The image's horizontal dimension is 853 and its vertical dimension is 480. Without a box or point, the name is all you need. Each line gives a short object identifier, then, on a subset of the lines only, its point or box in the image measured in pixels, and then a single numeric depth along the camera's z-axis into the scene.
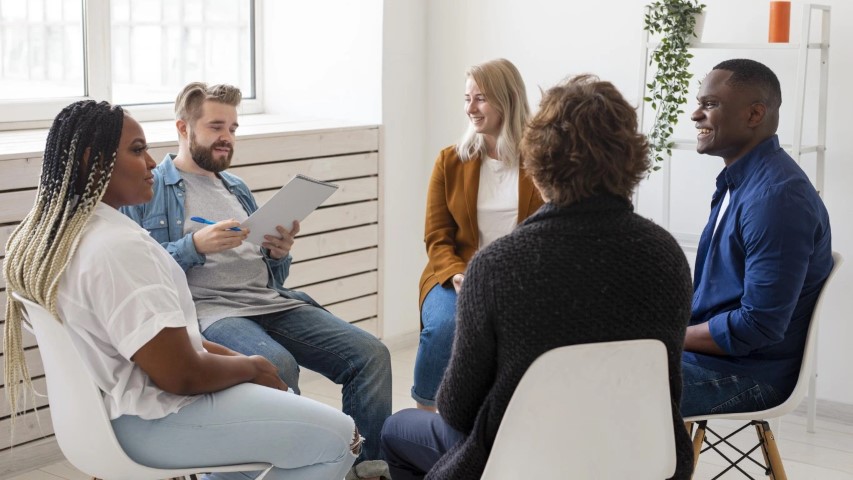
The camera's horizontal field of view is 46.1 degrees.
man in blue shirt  2.28
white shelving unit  3.30
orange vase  3.40
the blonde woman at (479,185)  3.03
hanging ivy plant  3.49
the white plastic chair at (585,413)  1.61
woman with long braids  1.81
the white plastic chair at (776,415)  2.36
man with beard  2.66
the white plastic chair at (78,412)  1.83
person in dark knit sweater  1.62
